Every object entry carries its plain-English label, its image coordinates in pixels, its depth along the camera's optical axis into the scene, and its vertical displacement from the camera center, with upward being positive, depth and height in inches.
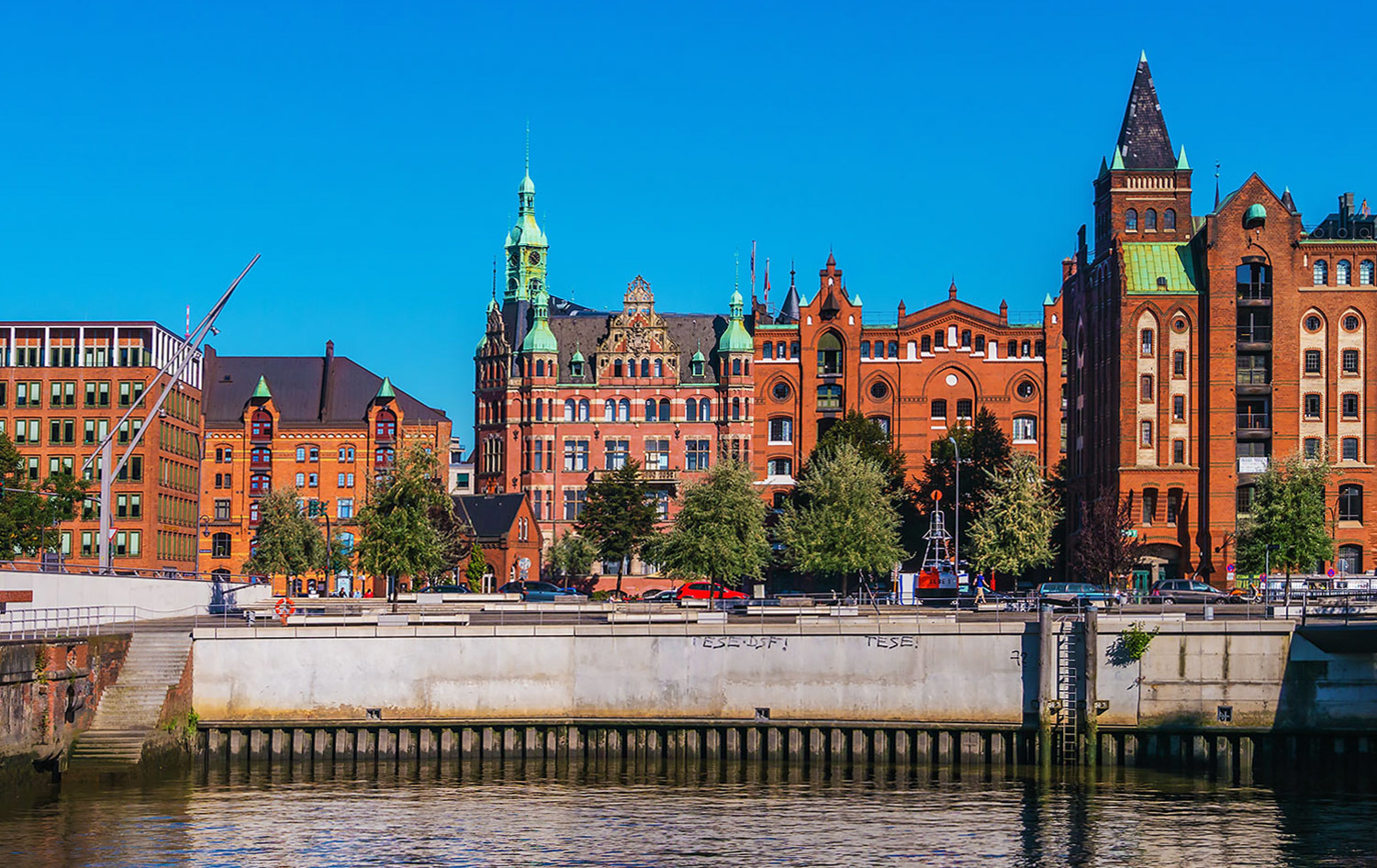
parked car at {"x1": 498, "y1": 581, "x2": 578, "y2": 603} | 4082.2 -111.3
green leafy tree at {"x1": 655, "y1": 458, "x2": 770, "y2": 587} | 4397.1 +40.2
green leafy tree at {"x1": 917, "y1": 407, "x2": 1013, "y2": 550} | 5659.5 +263.3
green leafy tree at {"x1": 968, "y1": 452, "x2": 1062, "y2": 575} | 4726.9 +58.6
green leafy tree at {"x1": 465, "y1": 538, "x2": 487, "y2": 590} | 5502.0 -64.7
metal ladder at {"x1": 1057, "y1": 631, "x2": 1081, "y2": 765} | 2571.4 -206.2
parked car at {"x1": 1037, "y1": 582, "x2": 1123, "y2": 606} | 3090.6 -76.5
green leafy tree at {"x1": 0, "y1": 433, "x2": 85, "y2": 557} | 4052.7 +83.0
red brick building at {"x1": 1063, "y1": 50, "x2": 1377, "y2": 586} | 4714.6 +460.0
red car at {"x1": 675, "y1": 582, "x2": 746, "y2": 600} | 4149.6 -100.5
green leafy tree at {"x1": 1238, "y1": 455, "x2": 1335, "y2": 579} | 4092.0 +68.6
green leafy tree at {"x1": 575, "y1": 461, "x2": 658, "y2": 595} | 5487.2 +93.8
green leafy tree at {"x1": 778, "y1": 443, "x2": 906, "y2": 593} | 4621.1 +60.1
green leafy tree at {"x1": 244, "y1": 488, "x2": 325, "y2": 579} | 5447.8 -3.1
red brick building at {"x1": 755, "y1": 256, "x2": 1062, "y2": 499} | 6250.0 +594.8
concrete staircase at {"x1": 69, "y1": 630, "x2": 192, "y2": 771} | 2329.0 -209.6
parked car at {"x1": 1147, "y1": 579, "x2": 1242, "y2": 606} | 3427.7 -79.2
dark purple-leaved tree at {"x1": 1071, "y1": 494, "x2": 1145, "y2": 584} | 4525.1 +18.1
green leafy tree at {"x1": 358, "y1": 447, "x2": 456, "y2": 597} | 3560.5 +44.4
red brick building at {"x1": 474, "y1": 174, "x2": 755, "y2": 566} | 6314.0 +473.3
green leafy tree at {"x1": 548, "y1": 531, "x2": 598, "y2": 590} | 5871.1 -27.9
